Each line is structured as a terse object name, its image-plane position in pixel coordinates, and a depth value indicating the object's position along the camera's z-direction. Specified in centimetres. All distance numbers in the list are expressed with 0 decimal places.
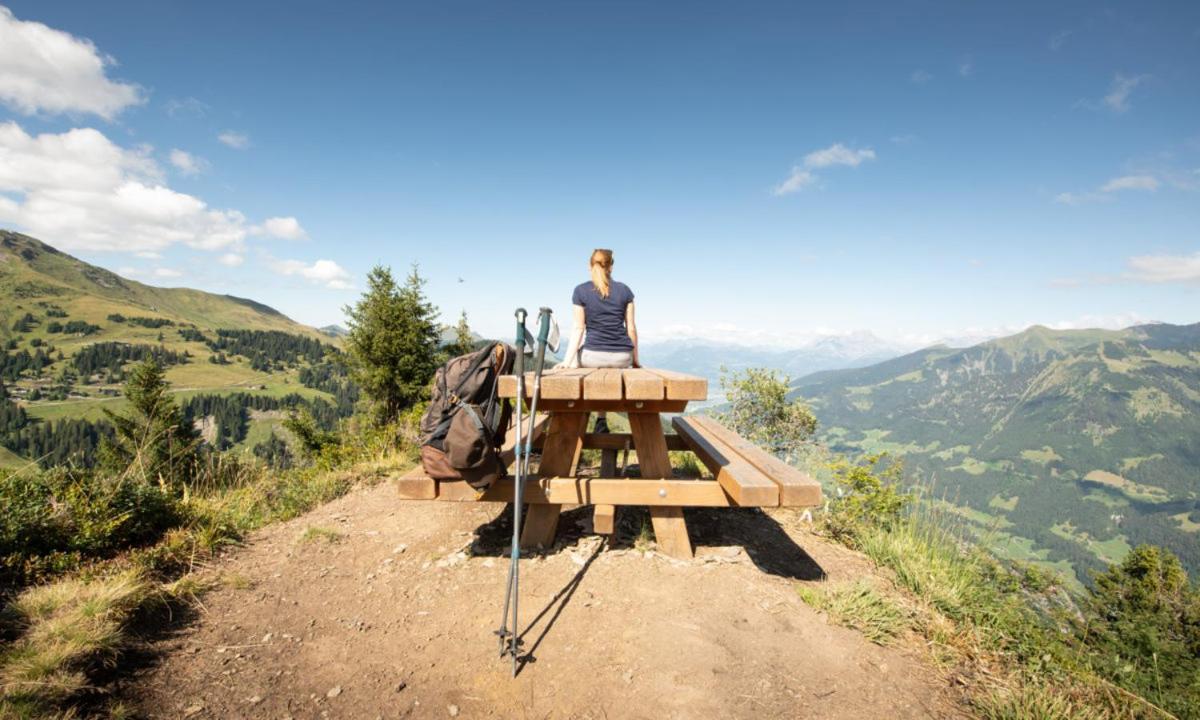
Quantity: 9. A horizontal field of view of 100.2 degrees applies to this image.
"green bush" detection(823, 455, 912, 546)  562
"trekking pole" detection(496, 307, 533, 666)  311
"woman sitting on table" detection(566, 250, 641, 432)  534
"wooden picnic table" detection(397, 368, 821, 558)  372
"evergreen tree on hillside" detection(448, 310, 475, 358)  2997
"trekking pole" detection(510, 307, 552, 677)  308
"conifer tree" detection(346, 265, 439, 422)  2623
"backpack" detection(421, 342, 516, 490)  358
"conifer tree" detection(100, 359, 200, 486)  2456
